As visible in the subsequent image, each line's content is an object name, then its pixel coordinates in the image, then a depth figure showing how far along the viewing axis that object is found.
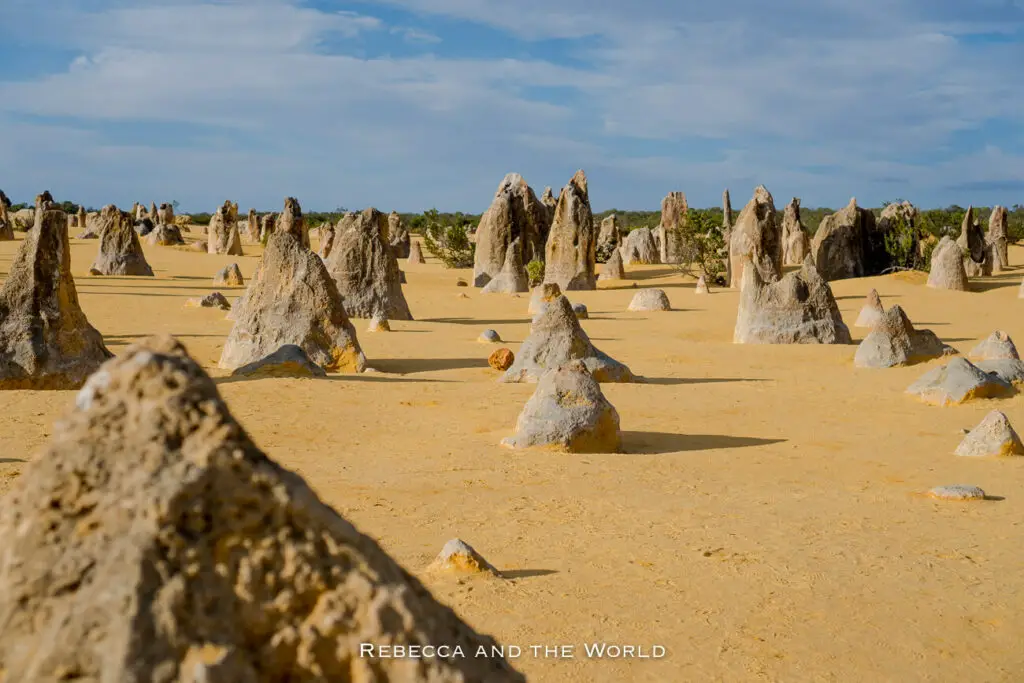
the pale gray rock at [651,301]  20.30
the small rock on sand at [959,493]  6.15
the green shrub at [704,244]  28.12
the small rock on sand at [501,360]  11.85
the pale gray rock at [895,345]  12.89
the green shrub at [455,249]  34.28
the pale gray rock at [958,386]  9.98
